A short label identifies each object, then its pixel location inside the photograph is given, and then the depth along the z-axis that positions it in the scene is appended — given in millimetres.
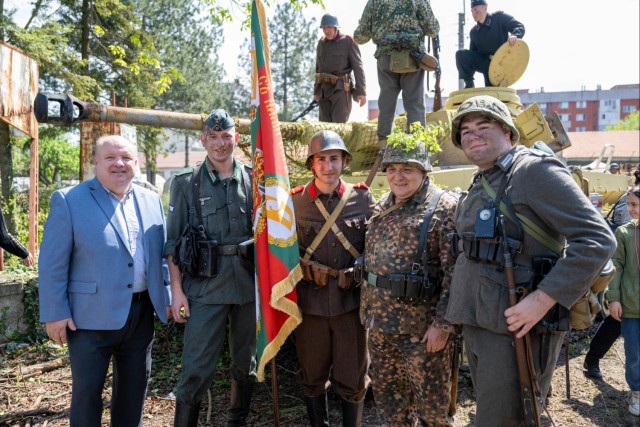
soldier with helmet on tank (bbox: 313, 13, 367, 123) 8047
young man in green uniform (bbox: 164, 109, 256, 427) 3719
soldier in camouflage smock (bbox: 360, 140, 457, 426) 3291
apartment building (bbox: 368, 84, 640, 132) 74750
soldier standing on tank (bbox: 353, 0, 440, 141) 6012
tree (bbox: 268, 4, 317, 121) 30688
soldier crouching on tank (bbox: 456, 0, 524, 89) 7781
